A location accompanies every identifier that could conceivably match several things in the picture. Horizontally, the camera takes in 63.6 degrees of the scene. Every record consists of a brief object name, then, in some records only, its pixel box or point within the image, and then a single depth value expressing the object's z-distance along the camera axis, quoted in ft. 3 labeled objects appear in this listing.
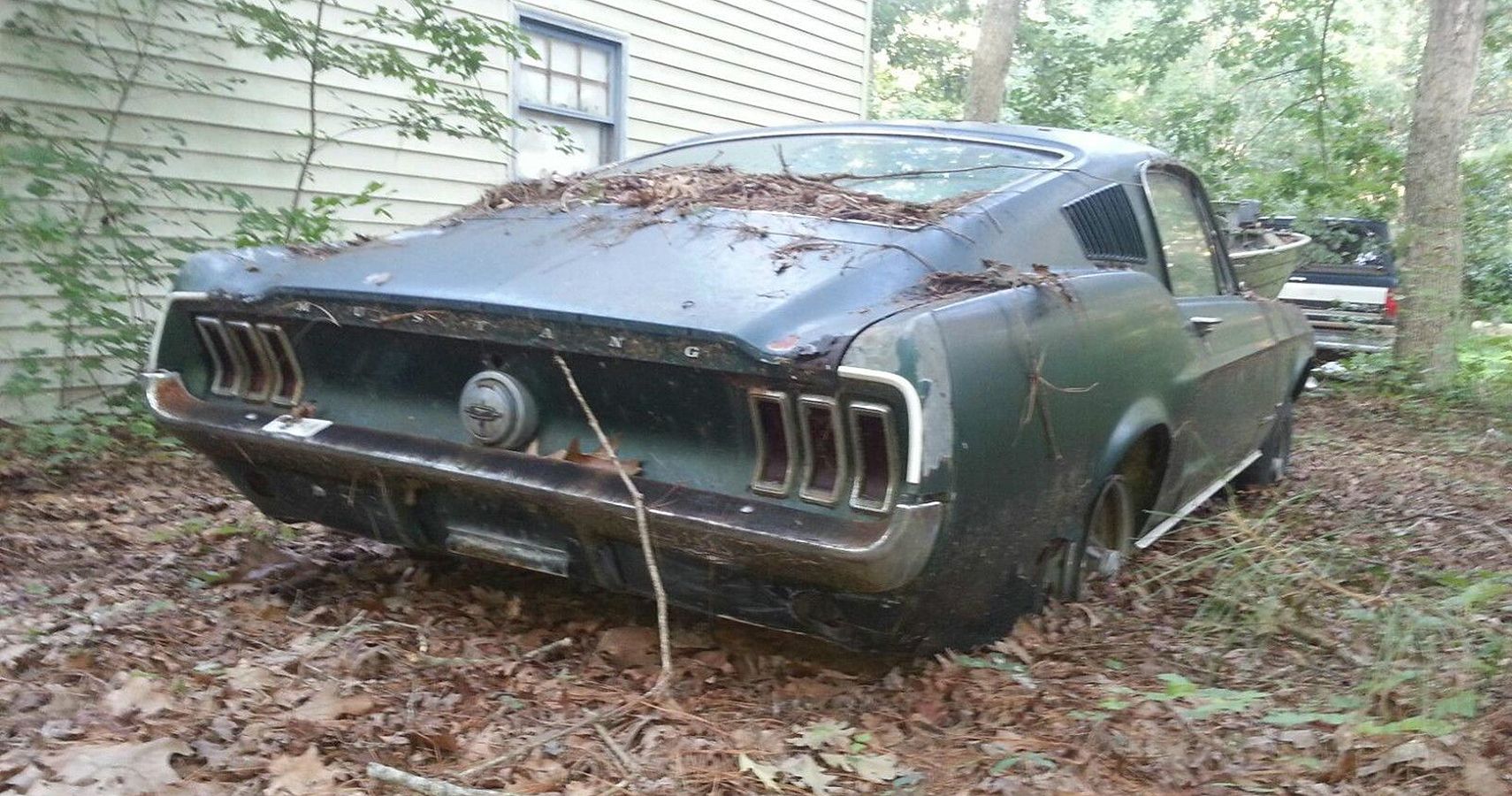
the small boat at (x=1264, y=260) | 18.31
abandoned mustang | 8.43
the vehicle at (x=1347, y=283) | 35.37
